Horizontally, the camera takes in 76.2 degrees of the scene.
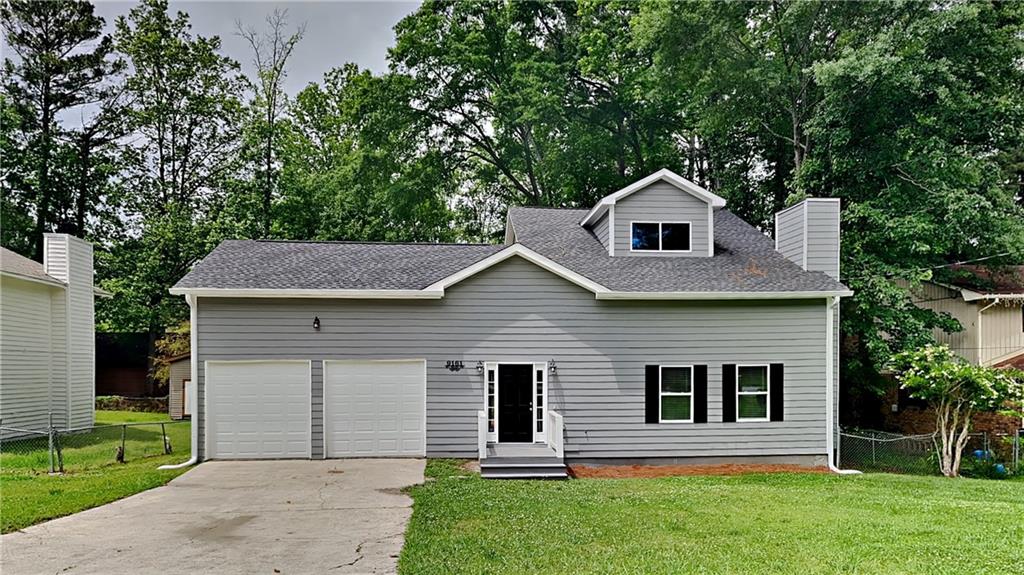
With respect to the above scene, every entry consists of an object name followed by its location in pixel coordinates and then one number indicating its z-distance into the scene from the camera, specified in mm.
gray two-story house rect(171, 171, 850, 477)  12305
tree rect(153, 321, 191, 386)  23438
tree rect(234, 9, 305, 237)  26922
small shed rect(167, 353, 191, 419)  21969
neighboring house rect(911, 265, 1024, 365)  19422
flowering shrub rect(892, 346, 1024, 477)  12641
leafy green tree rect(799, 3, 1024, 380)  16141
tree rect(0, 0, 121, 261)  26109
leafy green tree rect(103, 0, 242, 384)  26984
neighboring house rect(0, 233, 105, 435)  14664
